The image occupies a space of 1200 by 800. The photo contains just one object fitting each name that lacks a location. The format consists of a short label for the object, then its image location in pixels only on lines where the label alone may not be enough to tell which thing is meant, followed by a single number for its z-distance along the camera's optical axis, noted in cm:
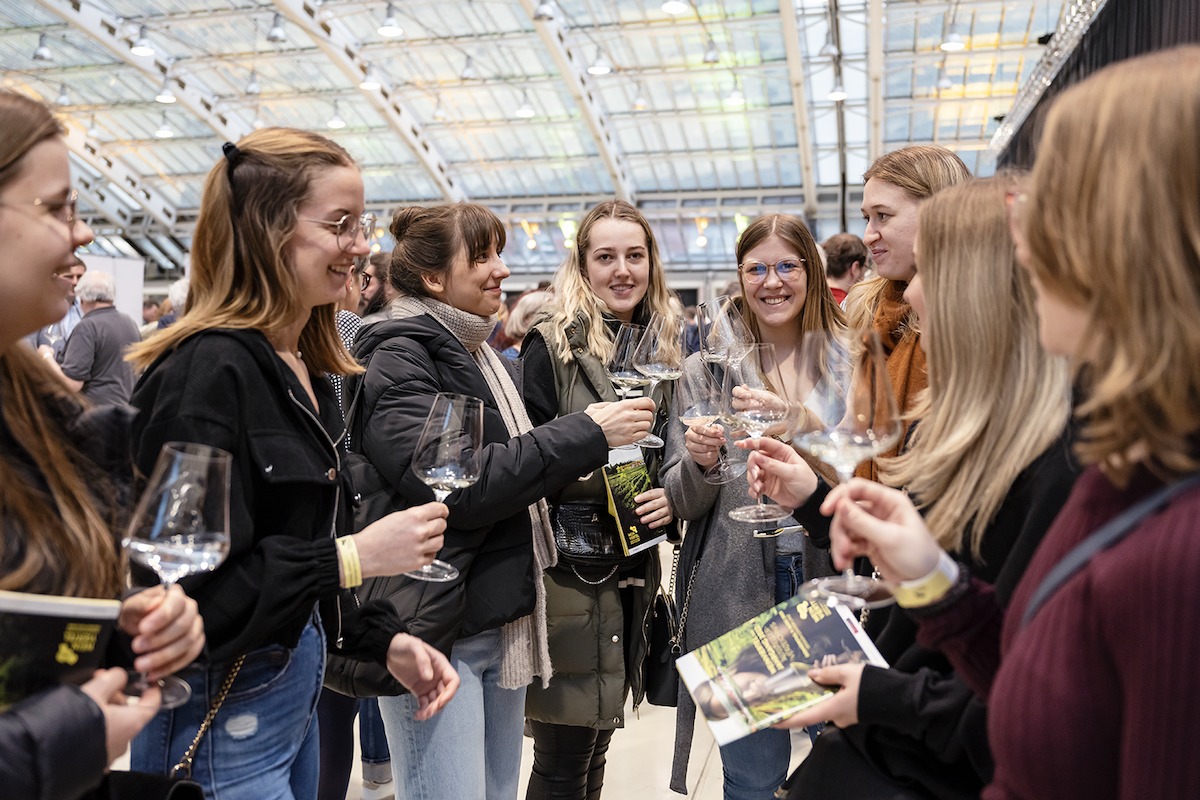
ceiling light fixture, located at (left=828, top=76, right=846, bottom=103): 1797
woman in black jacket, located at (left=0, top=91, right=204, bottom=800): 109
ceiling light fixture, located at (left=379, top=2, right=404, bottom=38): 1722
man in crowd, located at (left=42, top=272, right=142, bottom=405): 616
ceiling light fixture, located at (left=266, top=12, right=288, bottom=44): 1766
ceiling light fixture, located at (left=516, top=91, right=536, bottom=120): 2062
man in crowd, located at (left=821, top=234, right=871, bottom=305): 544
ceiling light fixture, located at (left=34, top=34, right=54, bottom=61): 2002
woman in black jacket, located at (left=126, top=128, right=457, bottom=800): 150
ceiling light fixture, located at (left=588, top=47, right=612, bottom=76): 1833
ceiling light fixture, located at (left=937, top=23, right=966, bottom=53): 1711
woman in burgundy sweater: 83
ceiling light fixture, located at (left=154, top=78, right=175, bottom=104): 2073
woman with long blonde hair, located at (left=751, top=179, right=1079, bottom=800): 133
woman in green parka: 265
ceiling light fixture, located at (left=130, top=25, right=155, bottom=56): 1942
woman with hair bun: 213
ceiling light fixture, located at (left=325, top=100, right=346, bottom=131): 2253
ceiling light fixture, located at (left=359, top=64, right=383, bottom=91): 1992
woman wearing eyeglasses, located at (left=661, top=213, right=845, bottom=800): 238
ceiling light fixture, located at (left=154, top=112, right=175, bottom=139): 2373
